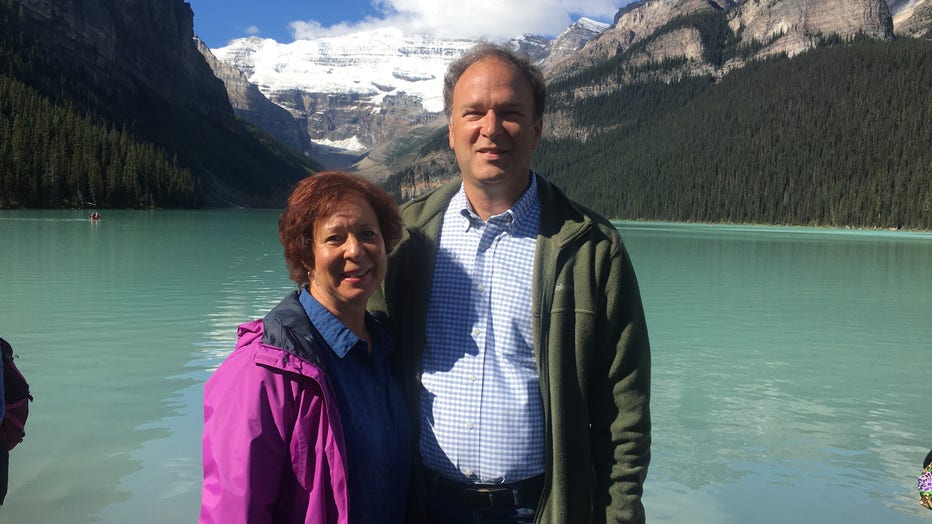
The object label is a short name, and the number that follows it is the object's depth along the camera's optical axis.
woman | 2.22
